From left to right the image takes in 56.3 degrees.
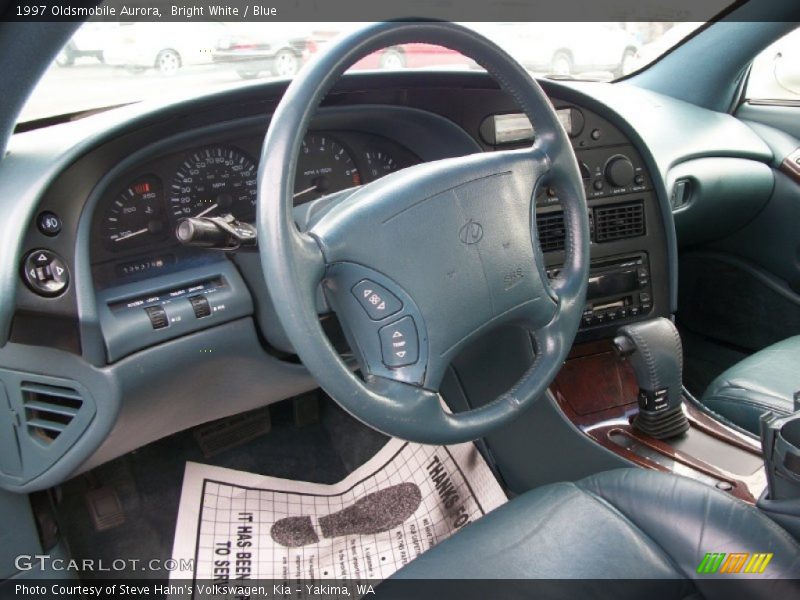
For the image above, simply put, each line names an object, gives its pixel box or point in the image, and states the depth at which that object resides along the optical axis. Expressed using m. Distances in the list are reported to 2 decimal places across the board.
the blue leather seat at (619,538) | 0.99
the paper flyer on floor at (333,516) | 1.57
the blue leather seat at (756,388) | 1.57
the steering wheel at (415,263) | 0.87
